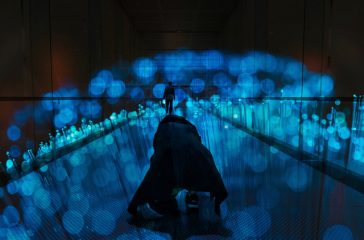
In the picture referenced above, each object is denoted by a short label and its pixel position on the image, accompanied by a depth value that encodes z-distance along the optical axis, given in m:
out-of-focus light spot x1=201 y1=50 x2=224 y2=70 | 17.47
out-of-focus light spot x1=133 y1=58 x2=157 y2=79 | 16.99
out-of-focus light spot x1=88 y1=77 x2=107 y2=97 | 7.69
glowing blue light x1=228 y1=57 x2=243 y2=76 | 10.23
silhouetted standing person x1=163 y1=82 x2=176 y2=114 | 11.90
